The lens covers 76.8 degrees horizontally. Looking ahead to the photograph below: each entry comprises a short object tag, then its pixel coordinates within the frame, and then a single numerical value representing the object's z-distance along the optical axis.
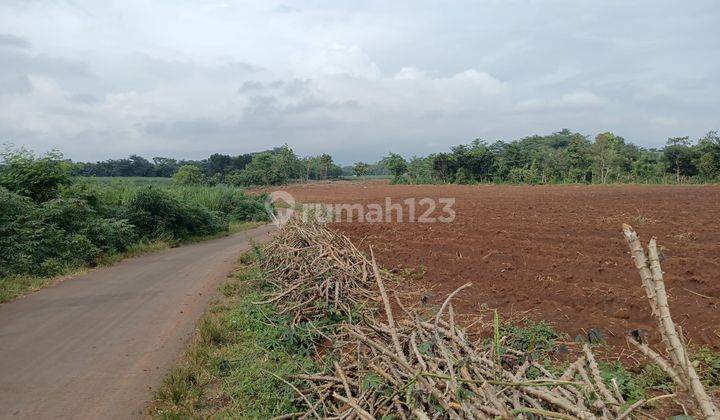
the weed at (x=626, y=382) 3.48
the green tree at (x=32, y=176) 10.90
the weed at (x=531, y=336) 4.38
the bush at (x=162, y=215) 14.21
